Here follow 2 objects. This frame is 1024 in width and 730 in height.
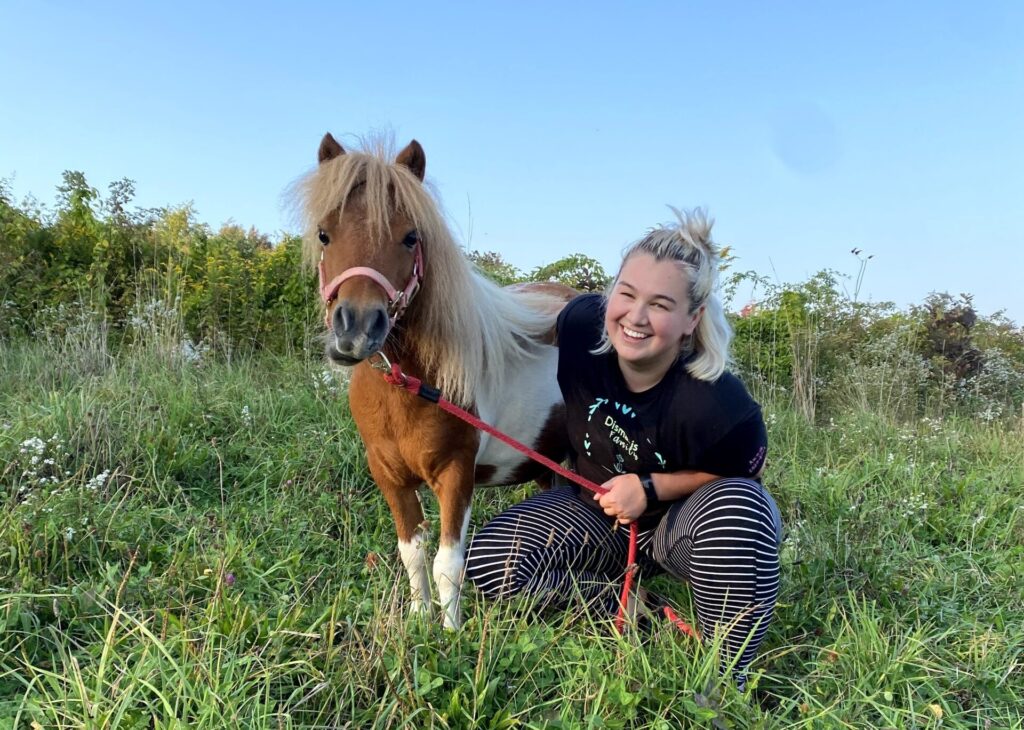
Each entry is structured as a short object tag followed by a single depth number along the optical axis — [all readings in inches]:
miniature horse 73.6
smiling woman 75.4
